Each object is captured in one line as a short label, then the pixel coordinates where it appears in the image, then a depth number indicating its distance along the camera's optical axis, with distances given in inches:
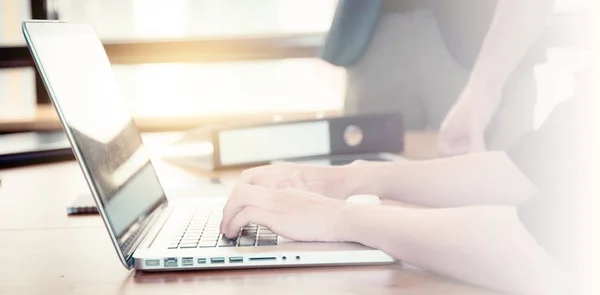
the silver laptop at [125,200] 28.1
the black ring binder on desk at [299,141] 55.4
